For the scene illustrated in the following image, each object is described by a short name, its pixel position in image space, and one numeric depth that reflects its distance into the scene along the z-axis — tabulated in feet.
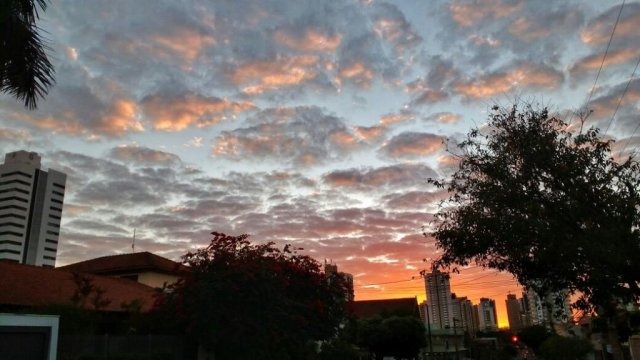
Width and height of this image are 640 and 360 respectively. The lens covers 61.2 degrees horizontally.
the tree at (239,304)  67.77
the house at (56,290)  66.44
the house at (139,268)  108.27
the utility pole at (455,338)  268.13
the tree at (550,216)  44.42
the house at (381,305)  305.57
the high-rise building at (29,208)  371.76
